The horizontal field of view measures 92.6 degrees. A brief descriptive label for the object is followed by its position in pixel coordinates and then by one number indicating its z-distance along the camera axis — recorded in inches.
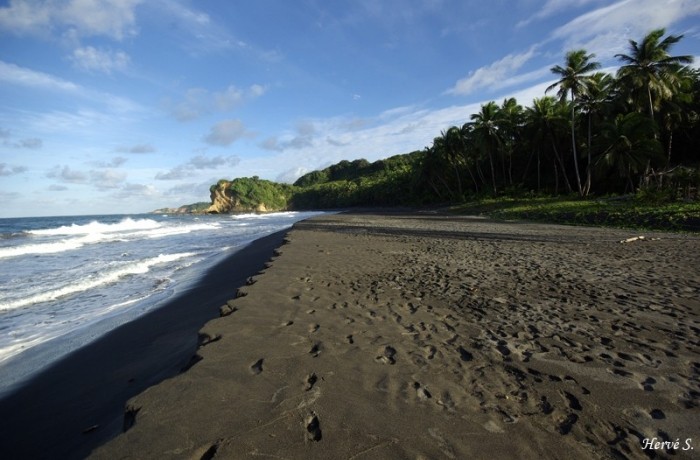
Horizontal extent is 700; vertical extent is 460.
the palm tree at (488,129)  1672.0
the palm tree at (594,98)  1201.9
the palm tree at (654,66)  1063.0
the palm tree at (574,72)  1152.8
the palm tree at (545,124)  1446.9
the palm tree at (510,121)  1656.0
